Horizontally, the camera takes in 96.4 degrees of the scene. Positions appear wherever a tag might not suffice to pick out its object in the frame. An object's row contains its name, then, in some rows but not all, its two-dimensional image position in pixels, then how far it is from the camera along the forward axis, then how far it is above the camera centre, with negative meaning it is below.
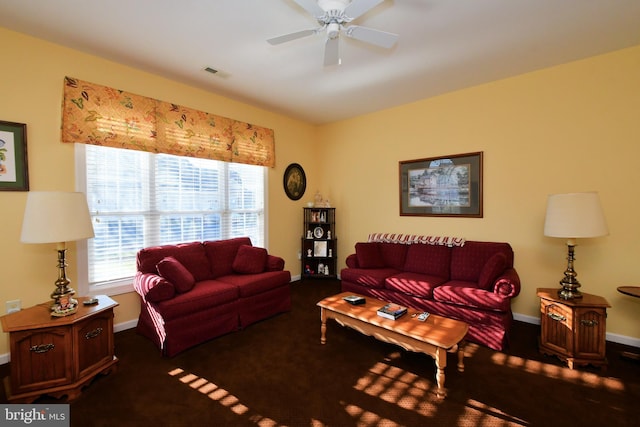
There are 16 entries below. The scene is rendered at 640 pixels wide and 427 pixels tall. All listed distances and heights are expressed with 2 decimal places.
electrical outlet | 2.49 -0.82
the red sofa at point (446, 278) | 2.76 -0.83
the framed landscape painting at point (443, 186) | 3.69 +0.31
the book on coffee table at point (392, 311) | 2.49 -0.92
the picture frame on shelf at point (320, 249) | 4.99 -0.69
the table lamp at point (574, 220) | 2.41 -0.11
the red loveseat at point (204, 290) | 2.63 -0.83
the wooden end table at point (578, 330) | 2.36 -1.05
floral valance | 2.79 +0.99
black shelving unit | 5.01 -0.61
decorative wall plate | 4.96 +0.50
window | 2.97 +0.08
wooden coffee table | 2.09 -0.97
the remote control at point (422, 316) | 2.46 -0.95
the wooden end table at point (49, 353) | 1.95 -1.01
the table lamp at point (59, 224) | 2.04 -0.08
